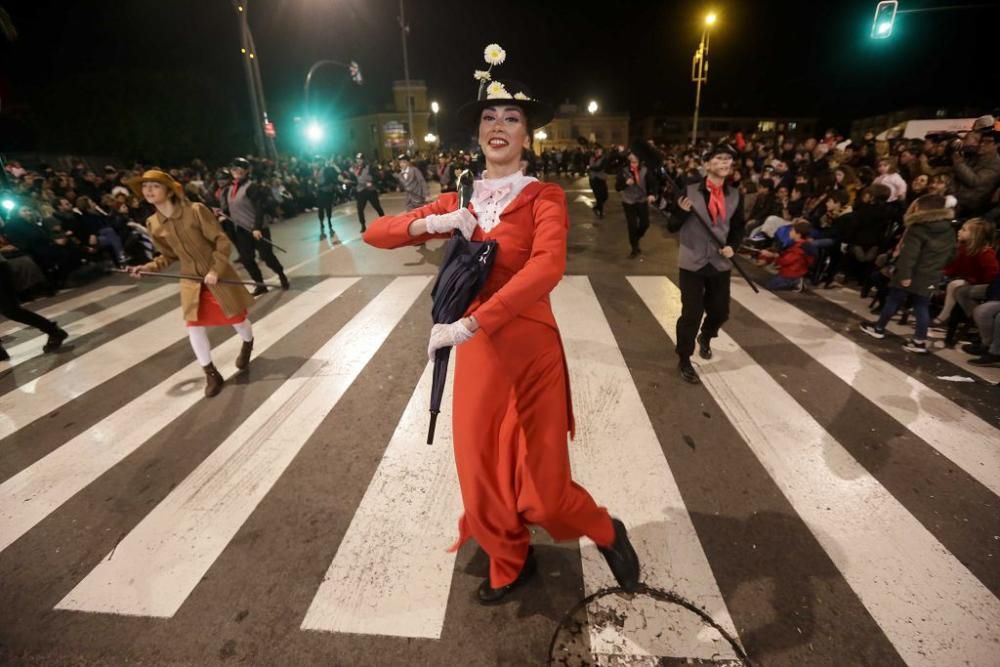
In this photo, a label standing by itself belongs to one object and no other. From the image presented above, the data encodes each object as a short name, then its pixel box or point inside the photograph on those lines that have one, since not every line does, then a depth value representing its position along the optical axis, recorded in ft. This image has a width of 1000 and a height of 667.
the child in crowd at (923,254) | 15.92
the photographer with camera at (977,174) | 21.06
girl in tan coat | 14.16
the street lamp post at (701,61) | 68.04
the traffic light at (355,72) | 80.85
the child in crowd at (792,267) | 22.85
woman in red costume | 6.63
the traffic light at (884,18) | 42.75
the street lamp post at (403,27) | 88.84
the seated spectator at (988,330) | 14.89
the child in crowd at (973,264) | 16.75
